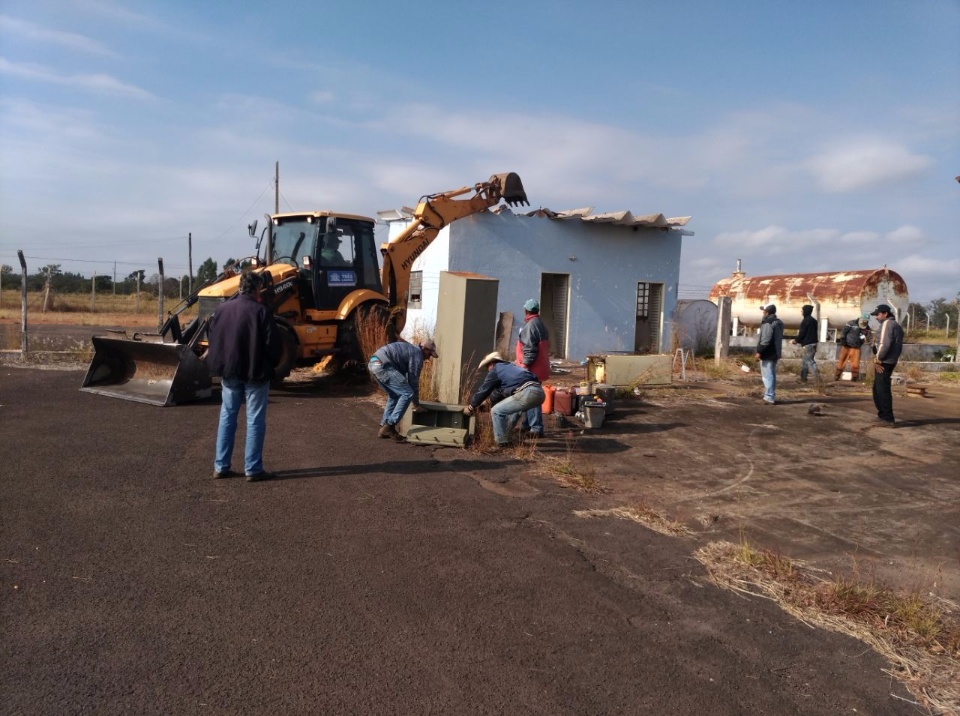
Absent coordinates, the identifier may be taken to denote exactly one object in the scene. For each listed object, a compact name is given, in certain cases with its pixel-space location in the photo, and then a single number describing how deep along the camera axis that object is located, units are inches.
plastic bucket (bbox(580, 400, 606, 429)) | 383.2
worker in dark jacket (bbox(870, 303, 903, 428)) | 410.0
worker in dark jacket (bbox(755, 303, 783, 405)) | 479.5
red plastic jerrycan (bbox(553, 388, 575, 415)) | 394.6
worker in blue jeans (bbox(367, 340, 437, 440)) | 317.4
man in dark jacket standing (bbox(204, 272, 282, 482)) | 242.8
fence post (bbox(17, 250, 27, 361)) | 550.9
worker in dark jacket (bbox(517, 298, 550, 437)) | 360.2
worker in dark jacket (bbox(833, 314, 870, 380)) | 645.9
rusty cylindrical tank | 866.8
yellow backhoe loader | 409.4
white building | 712.4
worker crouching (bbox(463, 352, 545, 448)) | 315.6
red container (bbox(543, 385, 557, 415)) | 400.2
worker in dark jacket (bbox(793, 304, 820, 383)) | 602.9
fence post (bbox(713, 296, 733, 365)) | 742.5
